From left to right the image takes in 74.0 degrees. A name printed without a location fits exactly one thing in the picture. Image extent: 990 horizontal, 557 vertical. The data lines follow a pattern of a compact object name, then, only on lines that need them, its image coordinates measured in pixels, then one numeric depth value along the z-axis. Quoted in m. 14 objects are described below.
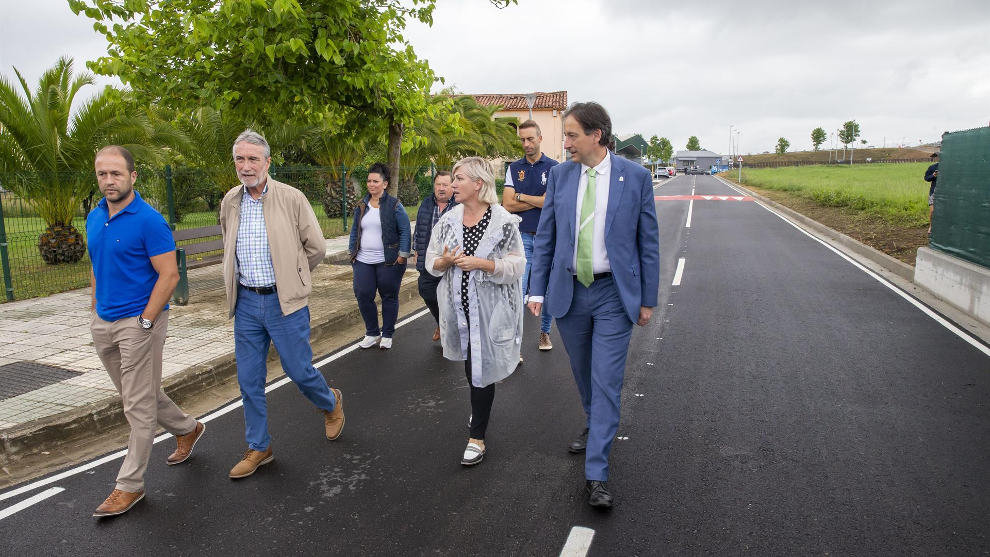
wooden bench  8.45
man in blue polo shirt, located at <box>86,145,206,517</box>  3.54
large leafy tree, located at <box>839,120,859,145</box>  139.62
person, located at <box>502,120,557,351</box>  5.98
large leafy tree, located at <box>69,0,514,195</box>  7.24
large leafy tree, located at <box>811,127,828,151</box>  151.00
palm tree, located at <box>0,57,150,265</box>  11.37
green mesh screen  7.77
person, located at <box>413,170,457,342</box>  6.28
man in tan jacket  3.88
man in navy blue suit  3.58
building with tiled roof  47.56
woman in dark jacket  6.50
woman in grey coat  3.94
